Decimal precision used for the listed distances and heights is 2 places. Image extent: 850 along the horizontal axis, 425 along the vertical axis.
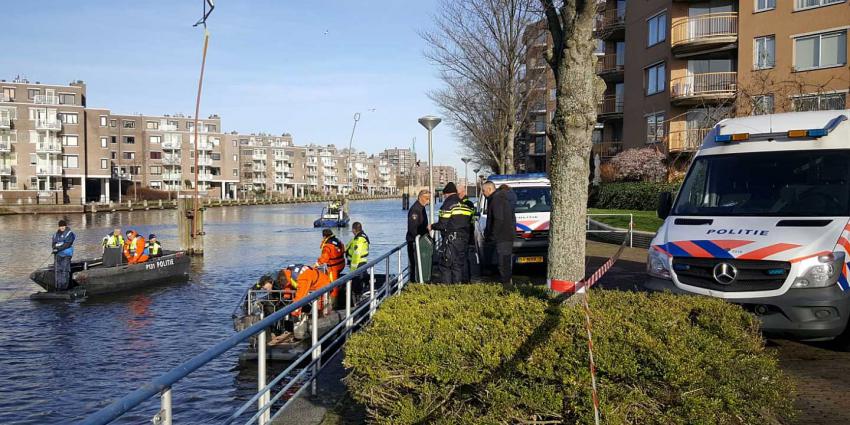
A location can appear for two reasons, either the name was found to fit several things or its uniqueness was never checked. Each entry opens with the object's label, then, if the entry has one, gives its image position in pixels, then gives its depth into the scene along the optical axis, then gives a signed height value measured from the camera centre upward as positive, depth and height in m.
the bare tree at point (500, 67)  29.27 +5.59
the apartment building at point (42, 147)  89.56 +5.68
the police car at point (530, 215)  15.23 -0.62
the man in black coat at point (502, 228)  12.09 -0.71
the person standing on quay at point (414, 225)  12.74 -0.70
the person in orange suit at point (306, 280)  12.70 -1.78
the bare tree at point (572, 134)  5.86 +0.48
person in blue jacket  21.42 -2.07
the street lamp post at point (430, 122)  16.23 +1.61
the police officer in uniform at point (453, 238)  11.67 -0.87
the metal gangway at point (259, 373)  2.97 -1.03
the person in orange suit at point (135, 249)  24.62 -2.20
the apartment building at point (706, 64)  29.69 +6.48
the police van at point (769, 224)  7.20 -0.43
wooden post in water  35.00 -2.14
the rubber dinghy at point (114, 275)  22.03 -2.99
